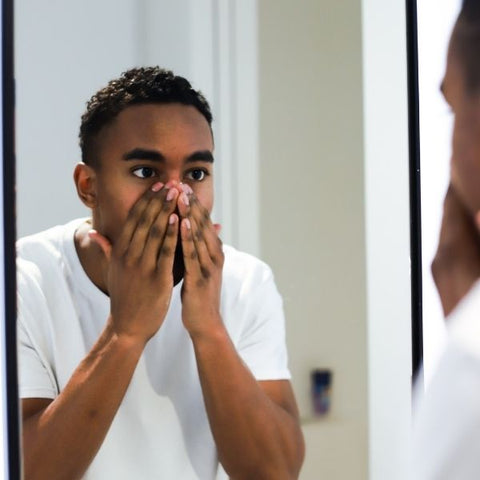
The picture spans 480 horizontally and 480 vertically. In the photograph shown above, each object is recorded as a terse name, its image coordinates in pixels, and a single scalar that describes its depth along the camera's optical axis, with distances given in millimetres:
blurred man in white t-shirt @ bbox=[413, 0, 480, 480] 1695
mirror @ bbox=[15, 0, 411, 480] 2393
